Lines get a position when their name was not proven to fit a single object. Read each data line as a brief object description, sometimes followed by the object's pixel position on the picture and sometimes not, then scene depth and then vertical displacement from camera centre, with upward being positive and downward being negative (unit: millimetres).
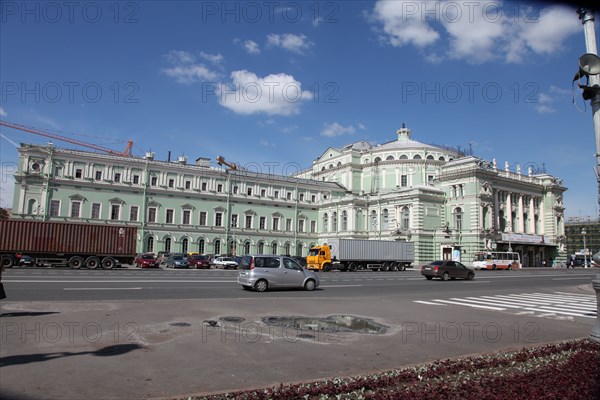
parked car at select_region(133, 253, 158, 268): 47281 -1309
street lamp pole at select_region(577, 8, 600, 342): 8500 +3275
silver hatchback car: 19938 -1024
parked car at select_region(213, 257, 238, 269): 52188 -1450
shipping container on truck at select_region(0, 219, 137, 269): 37062 +345
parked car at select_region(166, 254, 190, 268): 50594 -1423
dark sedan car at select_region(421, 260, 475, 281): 33375 -1180
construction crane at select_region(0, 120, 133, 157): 90044 +24120
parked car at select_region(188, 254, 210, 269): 51125 -1377
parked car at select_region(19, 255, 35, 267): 37884 -1264
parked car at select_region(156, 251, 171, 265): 58806 -932
